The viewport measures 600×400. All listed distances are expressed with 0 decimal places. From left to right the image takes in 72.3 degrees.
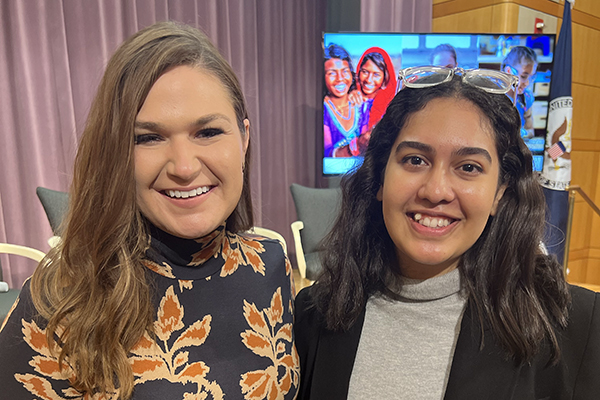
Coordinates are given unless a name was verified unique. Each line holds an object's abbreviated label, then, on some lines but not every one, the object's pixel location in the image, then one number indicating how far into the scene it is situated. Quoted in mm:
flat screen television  3455
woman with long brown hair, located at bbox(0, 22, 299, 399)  916
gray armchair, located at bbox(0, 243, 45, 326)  2467
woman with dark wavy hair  955
